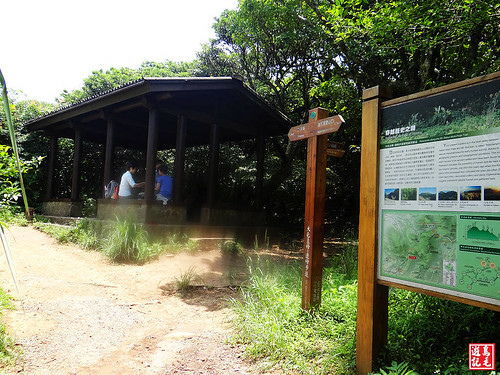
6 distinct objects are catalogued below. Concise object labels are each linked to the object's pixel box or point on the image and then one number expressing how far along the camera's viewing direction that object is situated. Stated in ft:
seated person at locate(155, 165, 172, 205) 28.86
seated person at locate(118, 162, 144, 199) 28.84
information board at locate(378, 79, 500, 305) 6.55
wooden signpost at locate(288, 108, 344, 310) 11.99
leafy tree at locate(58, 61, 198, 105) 60.64
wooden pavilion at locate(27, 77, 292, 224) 27.16
